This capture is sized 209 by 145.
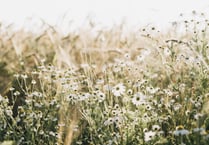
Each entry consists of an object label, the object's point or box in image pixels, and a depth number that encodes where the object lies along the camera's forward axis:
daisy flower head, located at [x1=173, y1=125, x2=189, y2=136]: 2.06
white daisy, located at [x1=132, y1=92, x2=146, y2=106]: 2.49
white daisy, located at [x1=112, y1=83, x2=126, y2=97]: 2.76
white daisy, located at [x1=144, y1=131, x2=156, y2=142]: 2.24
